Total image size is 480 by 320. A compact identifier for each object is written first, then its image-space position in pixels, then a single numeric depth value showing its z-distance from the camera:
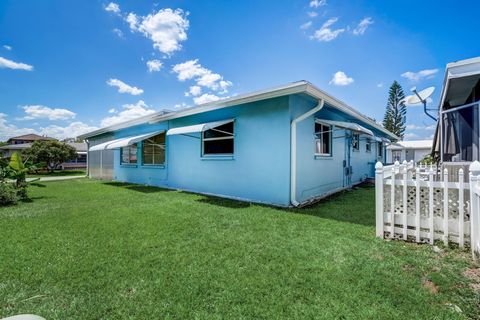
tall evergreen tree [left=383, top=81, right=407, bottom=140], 44.06
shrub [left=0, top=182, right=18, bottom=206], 9.12
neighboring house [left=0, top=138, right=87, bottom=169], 43.13
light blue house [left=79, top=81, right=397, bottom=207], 8.02
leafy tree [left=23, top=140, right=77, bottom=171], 31.55
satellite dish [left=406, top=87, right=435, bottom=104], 7.64
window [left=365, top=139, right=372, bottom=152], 16.94
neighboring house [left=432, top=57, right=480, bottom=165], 5.43
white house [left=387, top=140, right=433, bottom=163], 38.66
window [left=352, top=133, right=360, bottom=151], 13.88
